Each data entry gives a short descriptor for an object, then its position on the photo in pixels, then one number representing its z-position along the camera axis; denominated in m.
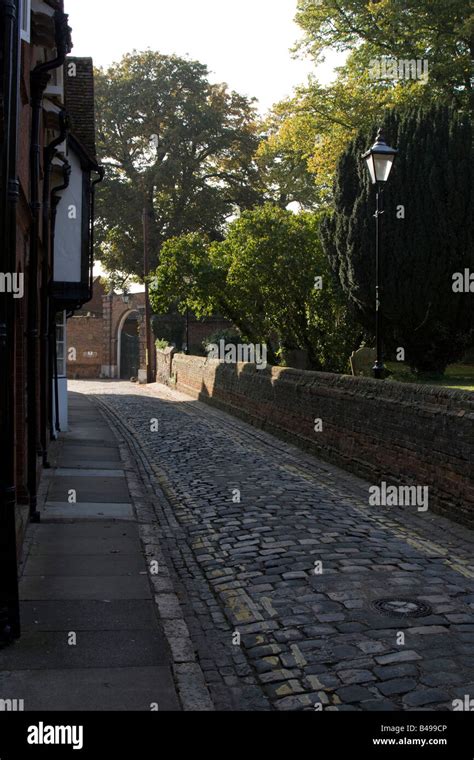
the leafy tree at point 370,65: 24.45
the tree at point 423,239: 18.78
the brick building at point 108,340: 55.34
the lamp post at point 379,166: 12.52
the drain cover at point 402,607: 5.79
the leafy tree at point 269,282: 24.05
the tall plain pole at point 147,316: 40.91
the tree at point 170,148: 43.28
